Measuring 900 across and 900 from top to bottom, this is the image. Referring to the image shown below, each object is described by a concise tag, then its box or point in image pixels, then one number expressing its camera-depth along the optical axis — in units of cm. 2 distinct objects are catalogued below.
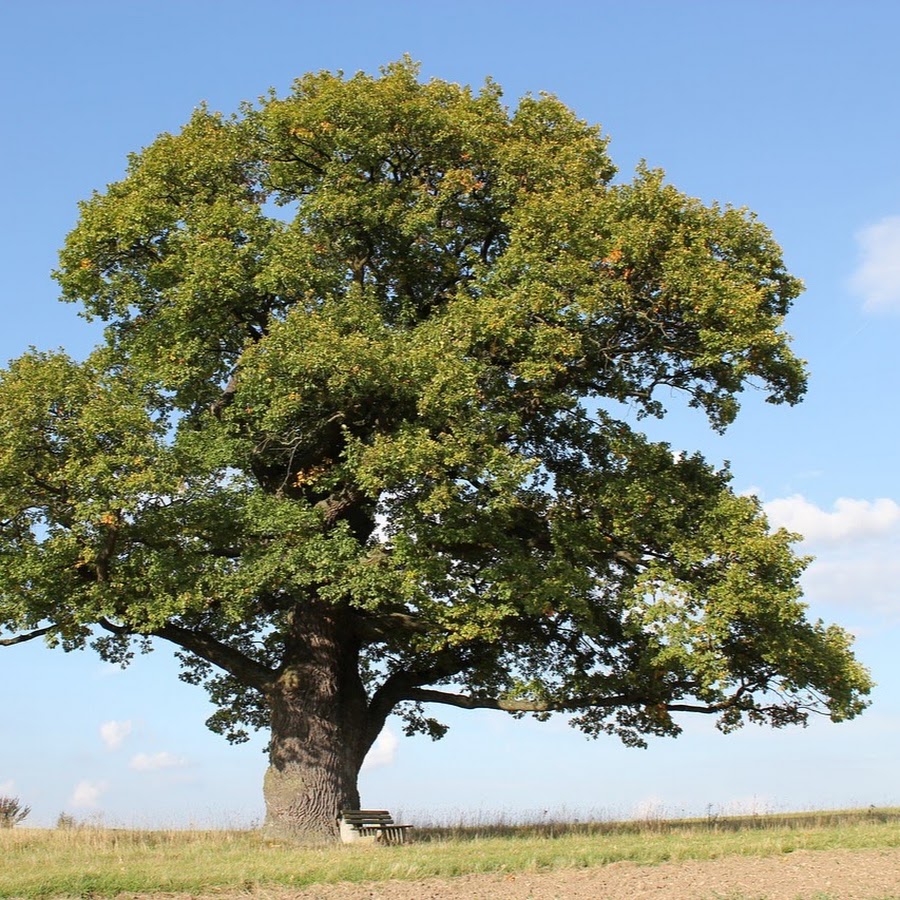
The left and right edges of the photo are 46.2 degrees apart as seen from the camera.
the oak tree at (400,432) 1953
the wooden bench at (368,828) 2078
